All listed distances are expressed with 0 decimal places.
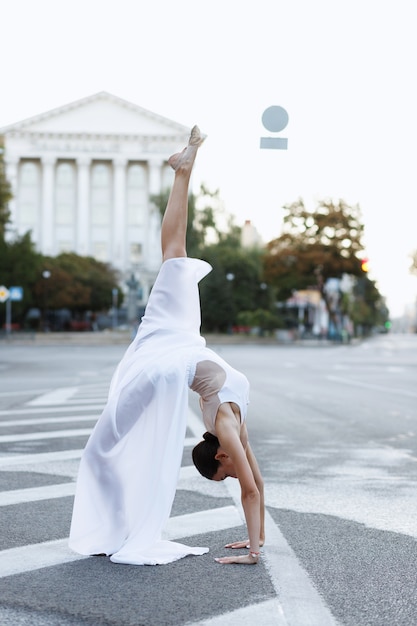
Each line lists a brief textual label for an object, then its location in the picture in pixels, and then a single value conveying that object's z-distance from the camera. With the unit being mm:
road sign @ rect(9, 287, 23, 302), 59094
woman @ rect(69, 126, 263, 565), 4750
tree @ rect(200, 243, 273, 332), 76375
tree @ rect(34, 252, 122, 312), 82000
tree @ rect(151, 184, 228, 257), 79625
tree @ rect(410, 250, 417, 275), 51781
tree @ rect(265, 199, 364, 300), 70125
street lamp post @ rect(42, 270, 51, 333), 80062
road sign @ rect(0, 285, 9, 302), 54622
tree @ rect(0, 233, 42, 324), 60875
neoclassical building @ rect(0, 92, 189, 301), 112312
